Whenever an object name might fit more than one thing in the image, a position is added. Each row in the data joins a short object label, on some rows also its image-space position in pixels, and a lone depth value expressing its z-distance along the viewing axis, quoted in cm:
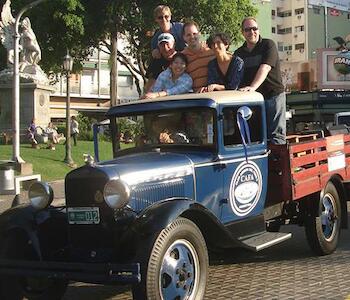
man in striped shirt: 714
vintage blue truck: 510
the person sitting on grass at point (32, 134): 2544
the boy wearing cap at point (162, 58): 743
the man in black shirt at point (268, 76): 736
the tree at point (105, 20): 2970
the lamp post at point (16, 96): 1917
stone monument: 2628
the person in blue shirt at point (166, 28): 797
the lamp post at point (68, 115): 2264
